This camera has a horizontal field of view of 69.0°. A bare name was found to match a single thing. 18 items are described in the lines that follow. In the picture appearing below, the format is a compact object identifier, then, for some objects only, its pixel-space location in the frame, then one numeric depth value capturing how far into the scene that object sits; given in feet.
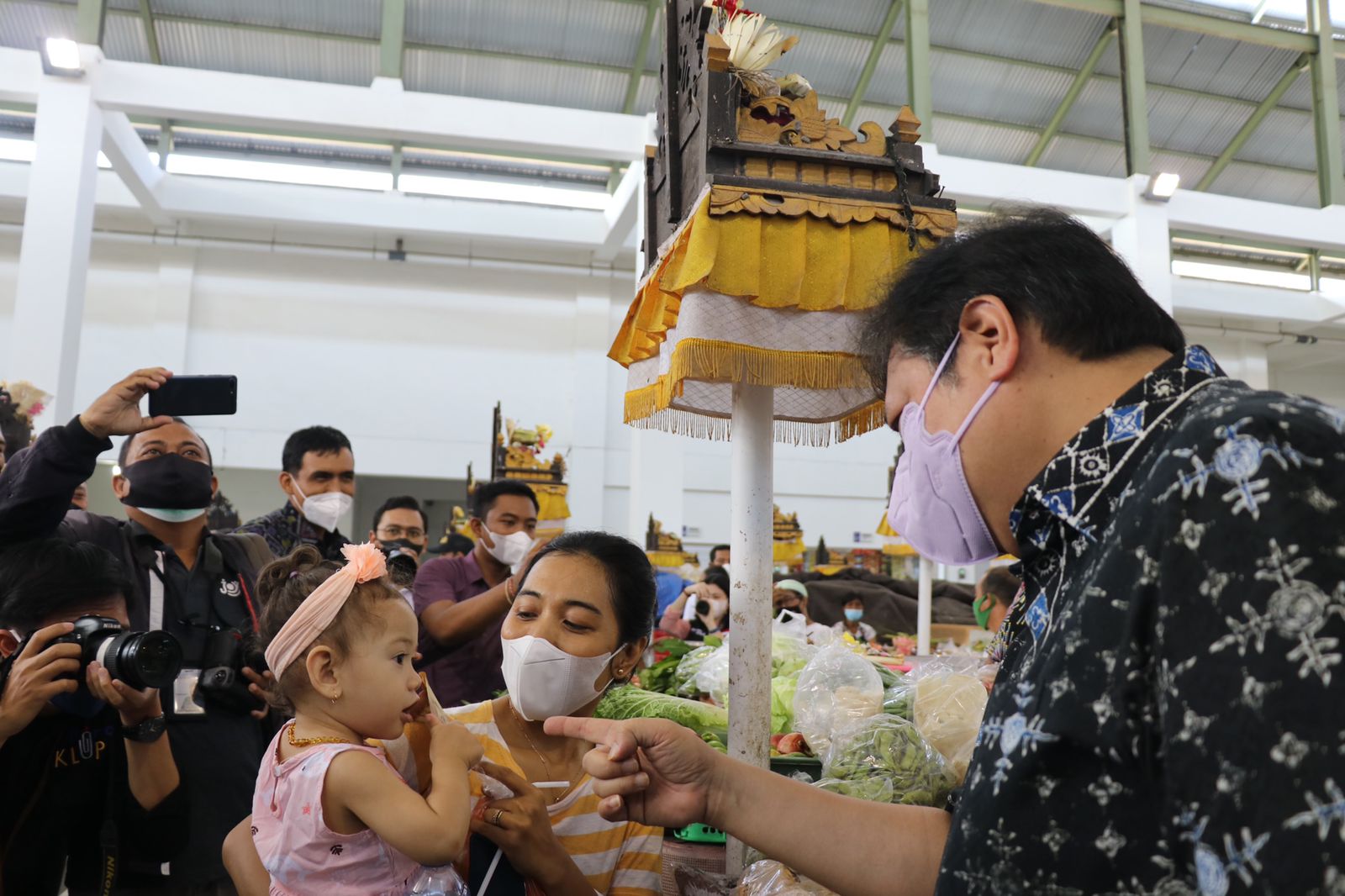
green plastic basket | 7.62
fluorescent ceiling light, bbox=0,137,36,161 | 38.34
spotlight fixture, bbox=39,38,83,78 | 27.30
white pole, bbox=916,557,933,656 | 17.07
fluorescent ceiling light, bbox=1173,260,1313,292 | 47.34
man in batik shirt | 2.39
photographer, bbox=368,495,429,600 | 14.76
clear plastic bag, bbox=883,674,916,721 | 8.98
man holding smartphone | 7.42
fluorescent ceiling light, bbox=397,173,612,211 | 41.29
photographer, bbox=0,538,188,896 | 6.52
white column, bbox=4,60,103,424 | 28.19
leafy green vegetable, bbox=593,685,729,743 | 9.10
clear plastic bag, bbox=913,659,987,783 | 7.79
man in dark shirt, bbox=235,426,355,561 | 11.07
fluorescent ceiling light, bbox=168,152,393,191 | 40.22
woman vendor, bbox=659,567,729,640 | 18.63
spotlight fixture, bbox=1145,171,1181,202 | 32.14
